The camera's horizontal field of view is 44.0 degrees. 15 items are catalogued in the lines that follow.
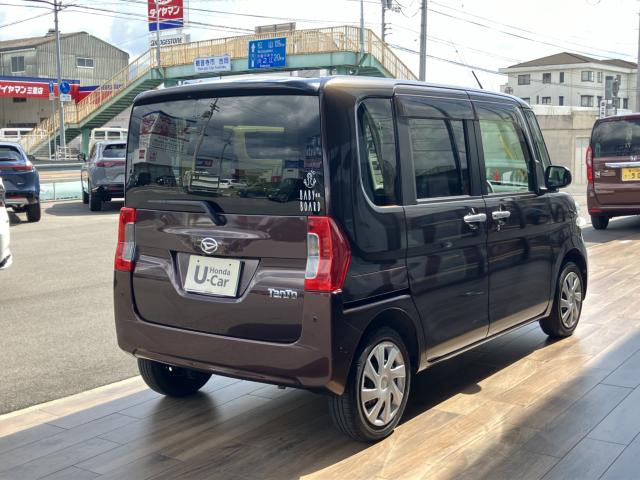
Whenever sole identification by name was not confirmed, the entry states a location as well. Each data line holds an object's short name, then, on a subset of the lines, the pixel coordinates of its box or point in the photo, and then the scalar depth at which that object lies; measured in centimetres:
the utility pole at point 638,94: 2953
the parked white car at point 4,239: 792
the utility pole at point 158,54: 4169
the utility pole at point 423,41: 2428
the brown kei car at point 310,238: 392
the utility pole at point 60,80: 4409
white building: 8819
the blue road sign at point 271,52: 3656
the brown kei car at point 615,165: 1323
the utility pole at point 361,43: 3359
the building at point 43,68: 5631
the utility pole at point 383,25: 4578
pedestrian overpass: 3422
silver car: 1817
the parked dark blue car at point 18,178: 1518
